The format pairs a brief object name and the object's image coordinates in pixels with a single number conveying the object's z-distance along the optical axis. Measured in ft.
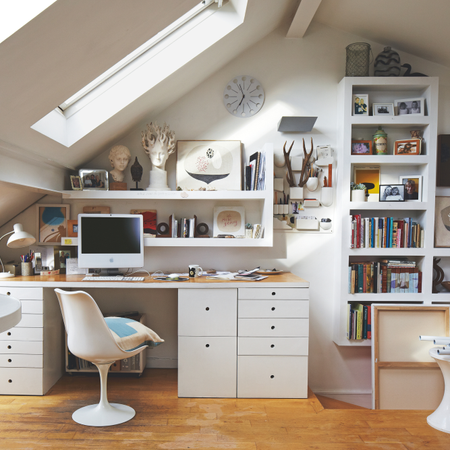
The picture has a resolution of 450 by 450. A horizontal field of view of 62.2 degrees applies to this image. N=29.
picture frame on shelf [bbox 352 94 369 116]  9.72
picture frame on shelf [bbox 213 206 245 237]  10.06
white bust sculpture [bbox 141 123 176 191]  9.61
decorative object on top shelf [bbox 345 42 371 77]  9.64
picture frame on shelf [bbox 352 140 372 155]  9.84
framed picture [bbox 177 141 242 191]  9.99
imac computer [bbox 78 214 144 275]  9.24
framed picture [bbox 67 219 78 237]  9.90
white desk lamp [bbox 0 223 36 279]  8.74
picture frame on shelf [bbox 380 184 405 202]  9.70
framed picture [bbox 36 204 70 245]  10.10
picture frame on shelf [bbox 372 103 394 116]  9.73
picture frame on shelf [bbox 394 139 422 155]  9.55
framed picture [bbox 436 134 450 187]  9.75
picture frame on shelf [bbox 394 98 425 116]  9.59
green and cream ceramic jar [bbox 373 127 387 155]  9.68
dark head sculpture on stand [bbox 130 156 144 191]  9.78
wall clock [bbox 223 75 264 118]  10.09
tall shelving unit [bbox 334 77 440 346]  9.48
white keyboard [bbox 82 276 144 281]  8.70
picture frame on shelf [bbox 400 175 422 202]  9.71
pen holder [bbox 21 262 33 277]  9.17
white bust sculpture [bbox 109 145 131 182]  9.67
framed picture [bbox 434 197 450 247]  9.71
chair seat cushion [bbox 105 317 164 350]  7.17
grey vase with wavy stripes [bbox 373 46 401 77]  9.66
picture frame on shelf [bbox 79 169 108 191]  9.61
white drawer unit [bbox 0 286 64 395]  8.38
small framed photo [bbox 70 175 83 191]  9.53
